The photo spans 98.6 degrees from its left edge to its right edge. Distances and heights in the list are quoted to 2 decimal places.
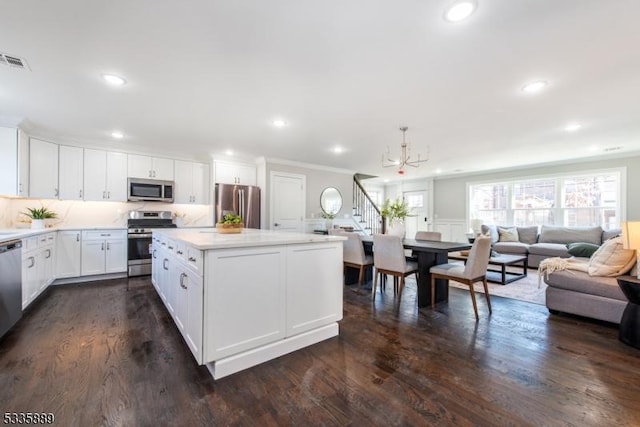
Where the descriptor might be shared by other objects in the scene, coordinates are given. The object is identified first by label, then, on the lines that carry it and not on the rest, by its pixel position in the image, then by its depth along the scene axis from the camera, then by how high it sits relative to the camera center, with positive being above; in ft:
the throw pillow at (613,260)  8.84 -1.43
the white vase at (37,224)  13.32 -0.60
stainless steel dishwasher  7.72 -2.16
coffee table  14.37 -3.41
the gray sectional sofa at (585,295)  8.73 -2.67
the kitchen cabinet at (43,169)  13.39 +2.13
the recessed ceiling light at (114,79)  8.21 +4.06
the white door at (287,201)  19.69 +0.96
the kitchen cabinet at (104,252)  14.48 -2.14
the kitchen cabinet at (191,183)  17.56 +1.99
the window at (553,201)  19.25 +1.24
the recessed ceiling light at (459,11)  5.37 +4.13
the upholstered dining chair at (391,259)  10.84 -1.80
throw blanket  9.82 -1.79
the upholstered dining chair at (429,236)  14.08 -1.09
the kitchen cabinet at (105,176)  15.10 +2.06
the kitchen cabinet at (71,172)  14.44 +2.11
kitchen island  6.09 -2.06
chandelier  13.35 +4.00
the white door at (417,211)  29.71 +0.44
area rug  12.17 -3.59
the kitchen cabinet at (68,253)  13.87 -2.12
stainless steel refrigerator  17.88 +0.77
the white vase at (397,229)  14.49 -0.79
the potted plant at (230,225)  9.57 -0.42
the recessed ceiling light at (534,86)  8.55 +4.13
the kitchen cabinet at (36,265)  9.88 -2.17
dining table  10.78 -2.00
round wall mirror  22.41 +1.13
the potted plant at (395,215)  14.65 -0.02
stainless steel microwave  15.97 +1.34
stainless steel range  15.28 -1.68
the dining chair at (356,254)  12.89 -1.91
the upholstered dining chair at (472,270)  9.78 -2.05
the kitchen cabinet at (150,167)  16.22 +2.75
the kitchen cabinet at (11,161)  11.92 +2.21
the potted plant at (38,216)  13.37 -0.21
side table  7.48 -2.71
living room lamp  7.37 -0.51
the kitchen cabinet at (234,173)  18.34 +2.80
